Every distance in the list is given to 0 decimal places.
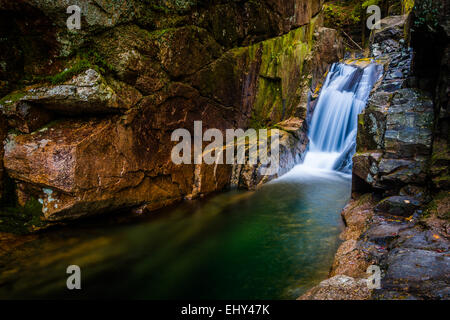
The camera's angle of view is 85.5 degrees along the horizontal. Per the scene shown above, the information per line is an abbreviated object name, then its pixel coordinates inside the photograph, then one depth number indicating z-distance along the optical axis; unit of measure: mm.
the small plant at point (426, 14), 4375
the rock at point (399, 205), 4480
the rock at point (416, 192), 4539
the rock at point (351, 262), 3537
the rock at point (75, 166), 4965
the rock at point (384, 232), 3926
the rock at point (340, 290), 2836
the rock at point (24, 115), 4898
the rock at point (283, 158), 8477
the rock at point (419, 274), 2531
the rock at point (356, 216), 4793
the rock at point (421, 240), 3262
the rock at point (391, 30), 12828
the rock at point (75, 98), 4969
